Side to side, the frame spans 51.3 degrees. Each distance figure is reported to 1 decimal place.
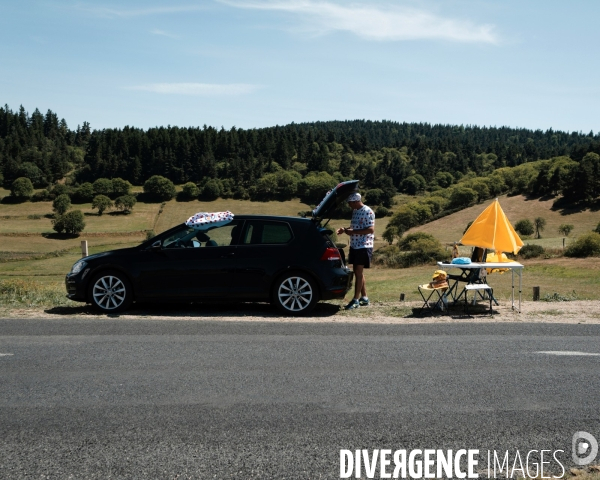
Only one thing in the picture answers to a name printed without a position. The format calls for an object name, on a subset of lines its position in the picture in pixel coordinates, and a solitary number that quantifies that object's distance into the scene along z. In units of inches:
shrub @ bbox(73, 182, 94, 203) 5260.3
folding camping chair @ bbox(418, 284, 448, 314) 432.5
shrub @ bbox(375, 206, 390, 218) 5163.4
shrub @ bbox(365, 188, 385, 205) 5625.0
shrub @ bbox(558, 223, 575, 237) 3469.5
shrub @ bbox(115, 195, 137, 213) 4940.0
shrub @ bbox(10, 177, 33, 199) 5126.5
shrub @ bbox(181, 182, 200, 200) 5536.4
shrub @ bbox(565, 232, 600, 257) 1909.4
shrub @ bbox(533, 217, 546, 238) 3626.0
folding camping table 430.3
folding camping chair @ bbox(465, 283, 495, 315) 418.6
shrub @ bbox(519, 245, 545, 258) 1972.2
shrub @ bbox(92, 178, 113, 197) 5408.5
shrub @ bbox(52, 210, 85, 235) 4057.6
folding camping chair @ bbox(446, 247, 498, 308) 448.5
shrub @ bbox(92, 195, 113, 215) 4832.7
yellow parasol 446.0
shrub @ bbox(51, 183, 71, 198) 5270.7
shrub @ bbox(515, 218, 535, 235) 3602.9
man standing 435.8
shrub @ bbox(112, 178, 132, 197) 5354.3
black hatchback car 406.0
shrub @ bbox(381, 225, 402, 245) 3764.0
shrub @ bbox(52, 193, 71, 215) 4648.1
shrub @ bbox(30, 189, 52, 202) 5166.3
